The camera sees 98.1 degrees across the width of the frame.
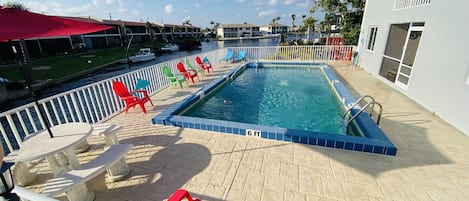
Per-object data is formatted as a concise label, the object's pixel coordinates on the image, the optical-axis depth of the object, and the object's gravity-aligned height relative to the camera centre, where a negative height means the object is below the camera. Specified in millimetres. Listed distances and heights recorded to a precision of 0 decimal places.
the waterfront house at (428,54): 4125 -507
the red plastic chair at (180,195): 1773 -1325
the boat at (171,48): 32797 -1260
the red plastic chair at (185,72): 7516 -1158
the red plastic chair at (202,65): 8941 -1076
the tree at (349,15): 13328 +1392
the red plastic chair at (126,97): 4805 -1283
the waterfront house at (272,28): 90375 +4214
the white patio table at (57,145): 2283 -1162
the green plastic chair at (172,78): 7009 -1256
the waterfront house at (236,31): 79188 +3039
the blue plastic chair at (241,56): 12553 -1041
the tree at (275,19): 91169 +8019
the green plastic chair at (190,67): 8696 -1117
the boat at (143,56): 22953 -1749
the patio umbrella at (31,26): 1901 +177
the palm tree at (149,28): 47550 +2918
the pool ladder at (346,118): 4801 -1890
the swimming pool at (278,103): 5340 -2009
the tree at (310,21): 29498 +2243
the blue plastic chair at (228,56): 12097 -989
